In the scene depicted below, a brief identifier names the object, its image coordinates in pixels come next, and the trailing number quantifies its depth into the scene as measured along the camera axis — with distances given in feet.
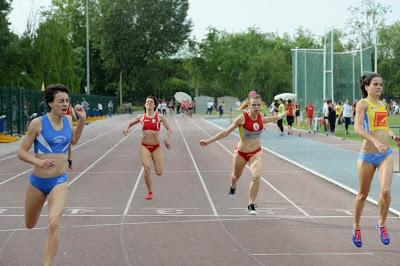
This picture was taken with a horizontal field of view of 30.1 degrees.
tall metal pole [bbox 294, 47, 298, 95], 161.89
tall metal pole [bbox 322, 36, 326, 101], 146.98
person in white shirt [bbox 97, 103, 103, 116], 234.74
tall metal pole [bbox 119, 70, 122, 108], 310.90
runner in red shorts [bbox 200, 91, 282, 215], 37.86
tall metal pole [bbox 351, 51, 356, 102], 147.50
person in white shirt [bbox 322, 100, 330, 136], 120.91
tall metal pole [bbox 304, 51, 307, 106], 158.51
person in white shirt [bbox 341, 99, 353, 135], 123.57
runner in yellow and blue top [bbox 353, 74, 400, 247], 27.53
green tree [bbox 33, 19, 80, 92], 200.75
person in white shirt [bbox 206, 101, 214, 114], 273.70
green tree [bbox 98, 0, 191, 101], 308.19
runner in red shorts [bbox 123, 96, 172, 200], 45.01
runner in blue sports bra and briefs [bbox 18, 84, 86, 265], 23.35
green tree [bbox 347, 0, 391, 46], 264.31
